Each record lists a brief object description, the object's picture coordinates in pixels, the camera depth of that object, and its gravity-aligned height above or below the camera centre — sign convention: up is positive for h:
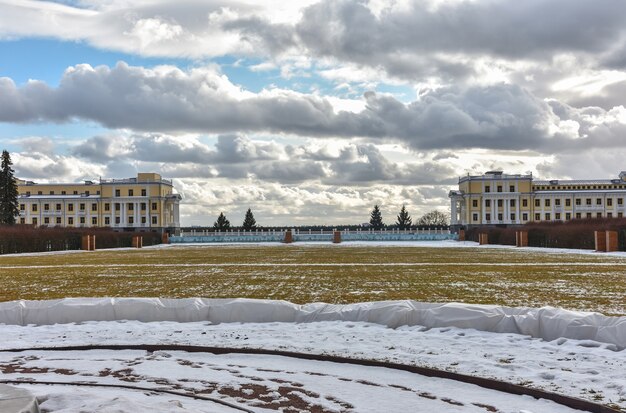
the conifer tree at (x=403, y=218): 143.00 +2.43
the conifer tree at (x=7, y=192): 88.88 +5.36
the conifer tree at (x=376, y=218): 146.88 +2.50
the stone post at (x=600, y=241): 42.68 -0.89
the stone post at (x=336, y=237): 77.38 -1.06
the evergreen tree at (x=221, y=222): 131.25 +1.43
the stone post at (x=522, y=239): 59.06 -1.03
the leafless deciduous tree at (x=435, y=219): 168.27 +2.59
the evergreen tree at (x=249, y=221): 132.75 +1.66
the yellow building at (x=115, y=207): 128.25 +4.63
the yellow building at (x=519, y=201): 129.50 +5.78
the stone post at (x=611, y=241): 41.78 -0.88
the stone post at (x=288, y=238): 79.94 -1.22
